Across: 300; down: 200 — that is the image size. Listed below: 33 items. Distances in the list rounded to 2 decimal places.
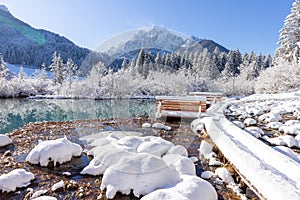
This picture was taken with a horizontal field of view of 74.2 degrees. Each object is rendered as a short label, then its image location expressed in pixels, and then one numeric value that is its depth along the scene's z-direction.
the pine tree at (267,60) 47.13
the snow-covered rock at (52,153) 4.05
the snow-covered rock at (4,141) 5.47
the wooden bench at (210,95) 14.58
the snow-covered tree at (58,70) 38.54
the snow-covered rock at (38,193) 2.88
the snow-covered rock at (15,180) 3.05
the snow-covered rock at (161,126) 7.23
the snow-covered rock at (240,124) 6.46
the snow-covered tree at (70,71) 31.69
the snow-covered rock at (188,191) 2.35
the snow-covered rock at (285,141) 4.70
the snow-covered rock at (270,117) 7.41
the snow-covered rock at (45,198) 2.57
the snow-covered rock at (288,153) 3.75
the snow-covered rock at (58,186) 3.09
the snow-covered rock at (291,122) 6.33
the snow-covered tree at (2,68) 31.56
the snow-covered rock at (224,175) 3.29
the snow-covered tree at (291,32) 23.53
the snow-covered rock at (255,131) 5.50
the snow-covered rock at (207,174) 3.48
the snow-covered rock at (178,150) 3.98
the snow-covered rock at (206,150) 4.47
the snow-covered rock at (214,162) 3.99
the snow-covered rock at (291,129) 5.64
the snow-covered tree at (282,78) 17.58
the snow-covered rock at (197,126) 6.78
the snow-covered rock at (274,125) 6.53
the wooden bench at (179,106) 8.25
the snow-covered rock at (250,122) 7.12
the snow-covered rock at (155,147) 3.84
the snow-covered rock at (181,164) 3.22
